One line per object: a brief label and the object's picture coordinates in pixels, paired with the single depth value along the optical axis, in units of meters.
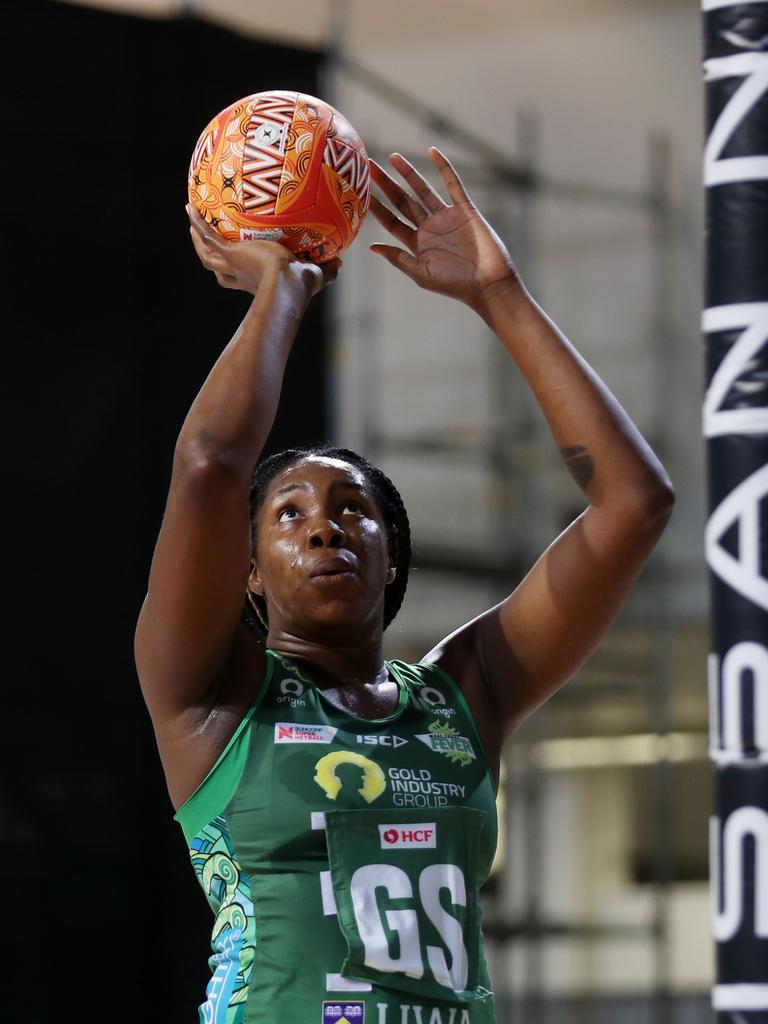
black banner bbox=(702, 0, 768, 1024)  6.13
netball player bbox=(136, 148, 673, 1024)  6.48
